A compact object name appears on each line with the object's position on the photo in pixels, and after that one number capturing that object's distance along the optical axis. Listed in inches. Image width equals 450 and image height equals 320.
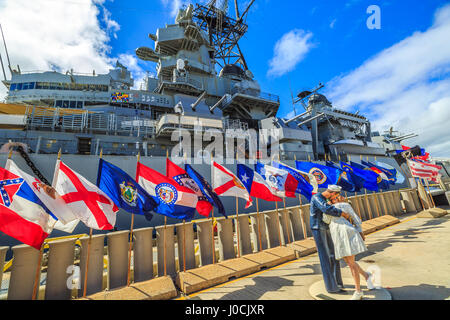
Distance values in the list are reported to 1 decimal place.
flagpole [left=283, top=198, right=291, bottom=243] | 239.5
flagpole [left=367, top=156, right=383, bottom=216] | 360.2
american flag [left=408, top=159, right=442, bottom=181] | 387.2
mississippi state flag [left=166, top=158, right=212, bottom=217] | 180.5
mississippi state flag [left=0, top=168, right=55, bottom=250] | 112.4
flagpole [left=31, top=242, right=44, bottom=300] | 113.6
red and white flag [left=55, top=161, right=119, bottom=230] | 136.4
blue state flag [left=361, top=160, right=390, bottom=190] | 344.5
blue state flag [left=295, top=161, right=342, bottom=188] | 286.8
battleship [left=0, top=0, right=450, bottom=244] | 462.9
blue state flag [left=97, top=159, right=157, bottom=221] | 151.1
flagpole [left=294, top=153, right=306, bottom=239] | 260.9
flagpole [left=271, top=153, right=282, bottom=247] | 239.3
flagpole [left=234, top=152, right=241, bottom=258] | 203.7
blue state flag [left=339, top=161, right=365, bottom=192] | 312.6
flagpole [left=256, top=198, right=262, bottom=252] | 222.1
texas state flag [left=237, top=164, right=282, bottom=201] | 226.8
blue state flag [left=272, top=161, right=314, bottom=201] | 248.4
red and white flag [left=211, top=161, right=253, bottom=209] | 209.0
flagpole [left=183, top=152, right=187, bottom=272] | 174.6
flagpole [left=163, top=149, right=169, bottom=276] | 166.8
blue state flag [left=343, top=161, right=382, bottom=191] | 322.7
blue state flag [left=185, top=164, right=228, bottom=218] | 184.9
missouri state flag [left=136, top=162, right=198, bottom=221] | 165.8
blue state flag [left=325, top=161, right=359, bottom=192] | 289.7
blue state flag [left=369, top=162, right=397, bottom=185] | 364.4
